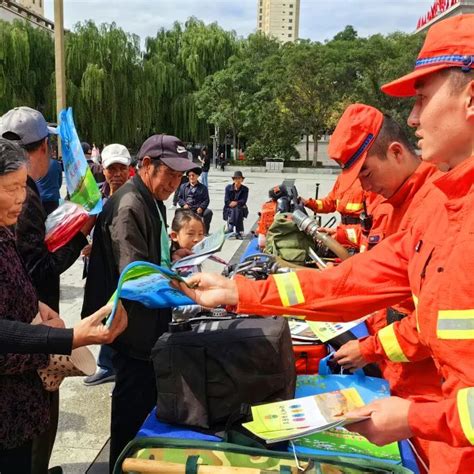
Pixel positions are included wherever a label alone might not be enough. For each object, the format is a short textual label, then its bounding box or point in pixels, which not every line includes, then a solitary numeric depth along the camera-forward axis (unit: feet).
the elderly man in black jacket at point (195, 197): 27.78
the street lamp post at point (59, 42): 25.89
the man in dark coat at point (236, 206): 32.27
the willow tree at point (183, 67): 90.02
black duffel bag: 6.09
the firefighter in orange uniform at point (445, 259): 3.66
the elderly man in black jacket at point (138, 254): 7.07
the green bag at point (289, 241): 12.83
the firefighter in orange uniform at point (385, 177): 6.54
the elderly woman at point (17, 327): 5.36
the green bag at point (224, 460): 5.13
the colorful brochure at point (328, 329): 7.89
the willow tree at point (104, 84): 75.61
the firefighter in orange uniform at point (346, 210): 13.58
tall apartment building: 423.64
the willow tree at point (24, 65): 72.23
